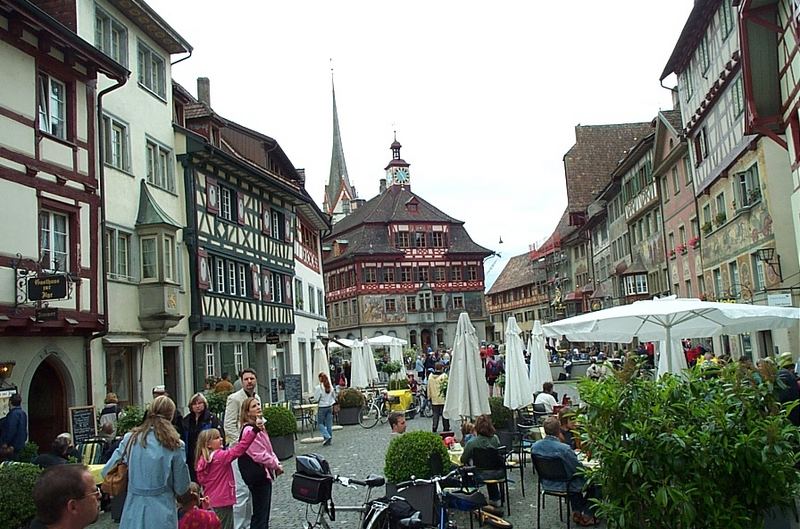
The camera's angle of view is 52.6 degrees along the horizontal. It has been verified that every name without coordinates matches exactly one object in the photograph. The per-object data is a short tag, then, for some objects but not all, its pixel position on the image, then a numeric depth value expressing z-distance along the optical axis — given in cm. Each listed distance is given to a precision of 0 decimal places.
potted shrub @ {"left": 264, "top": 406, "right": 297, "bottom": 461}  1591
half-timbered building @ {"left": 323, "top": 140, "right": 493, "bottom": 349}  7569
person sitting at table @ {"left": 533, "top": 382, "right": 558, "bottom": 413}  1510
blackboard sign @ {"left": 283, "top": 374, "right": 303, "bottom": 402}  2381
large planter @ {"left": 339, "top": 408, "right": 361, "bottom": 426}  2294
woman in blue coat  600
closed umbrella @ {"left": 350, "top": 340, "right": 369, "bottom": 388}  2658
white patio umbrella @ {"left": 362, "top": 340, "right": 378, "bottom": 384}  2778
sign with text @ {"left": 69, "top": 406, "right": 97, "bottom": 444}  1597
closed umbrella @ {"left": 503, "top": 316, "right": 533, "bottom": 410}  1503
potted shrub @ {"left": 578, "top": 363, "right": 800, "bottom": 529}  588
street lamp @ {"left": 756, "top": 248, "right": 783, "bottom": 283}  2156
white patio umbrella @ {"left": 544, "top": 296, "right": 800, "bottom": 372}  1172
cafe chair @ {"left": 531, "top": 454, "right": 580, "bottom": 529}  914
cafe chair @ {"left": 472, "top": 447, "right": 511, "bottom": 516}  980
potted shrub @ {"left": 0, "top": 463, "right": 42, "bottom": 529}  864
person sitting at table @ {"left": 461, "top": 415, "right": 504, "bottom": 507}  986
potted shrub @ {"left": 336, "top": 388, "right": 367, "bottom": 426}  2288
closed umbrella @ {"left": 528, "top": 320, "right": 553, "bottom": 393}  1980
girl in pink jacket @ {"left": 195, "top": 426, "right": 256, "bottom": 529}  789
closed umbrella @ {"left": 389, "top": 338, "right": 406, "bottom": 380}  3268
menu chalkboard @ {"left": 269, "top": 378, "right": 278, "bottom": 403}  3105
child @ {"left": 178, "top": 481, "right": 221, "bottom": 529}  637
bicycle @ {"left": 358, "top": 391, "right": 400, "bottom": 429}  2323
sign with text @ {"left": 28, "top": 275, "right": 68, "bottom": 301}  1468
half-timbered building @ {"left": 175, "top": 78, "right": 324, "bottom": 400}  2475
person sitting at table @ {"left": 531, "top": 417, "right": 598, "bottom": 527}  923
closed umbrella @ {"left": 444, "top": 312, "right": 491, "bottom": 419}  1296
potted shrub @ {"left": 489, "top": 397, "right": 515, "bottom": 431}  1395
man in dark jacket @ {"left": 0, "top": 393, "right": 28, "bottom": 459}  1245
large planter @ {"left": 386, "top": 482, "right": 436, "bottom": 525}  837
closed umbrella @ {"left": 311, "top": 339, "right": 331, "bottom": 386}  2438
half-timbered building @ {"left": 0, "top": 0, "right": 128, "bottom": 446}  1508
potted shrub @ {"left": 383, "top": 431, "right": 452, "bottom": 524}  900
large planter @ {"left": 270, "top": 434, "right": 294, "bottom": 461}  1593
